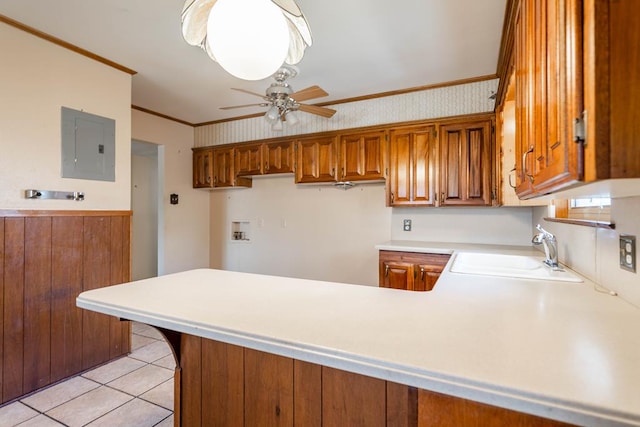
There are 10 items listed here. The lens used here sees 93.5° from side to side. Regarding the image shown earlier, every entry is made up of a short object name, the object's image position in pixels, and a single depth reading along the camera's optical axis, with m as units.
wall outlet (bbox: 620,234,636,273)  1.00
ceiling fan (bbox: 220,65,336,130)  2.33
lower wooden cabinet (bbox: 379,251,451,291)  2.79
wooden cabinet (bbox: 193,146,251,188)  4.09
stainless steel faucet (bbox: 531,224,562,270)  1.71
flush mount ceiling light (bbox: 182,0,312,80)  1.19
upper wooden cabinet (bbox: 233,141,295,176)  3.73
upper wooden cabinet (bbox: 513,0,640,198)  0.57
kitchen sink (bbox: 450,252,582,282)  1.49
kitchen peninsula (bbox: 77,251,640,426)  0.56
